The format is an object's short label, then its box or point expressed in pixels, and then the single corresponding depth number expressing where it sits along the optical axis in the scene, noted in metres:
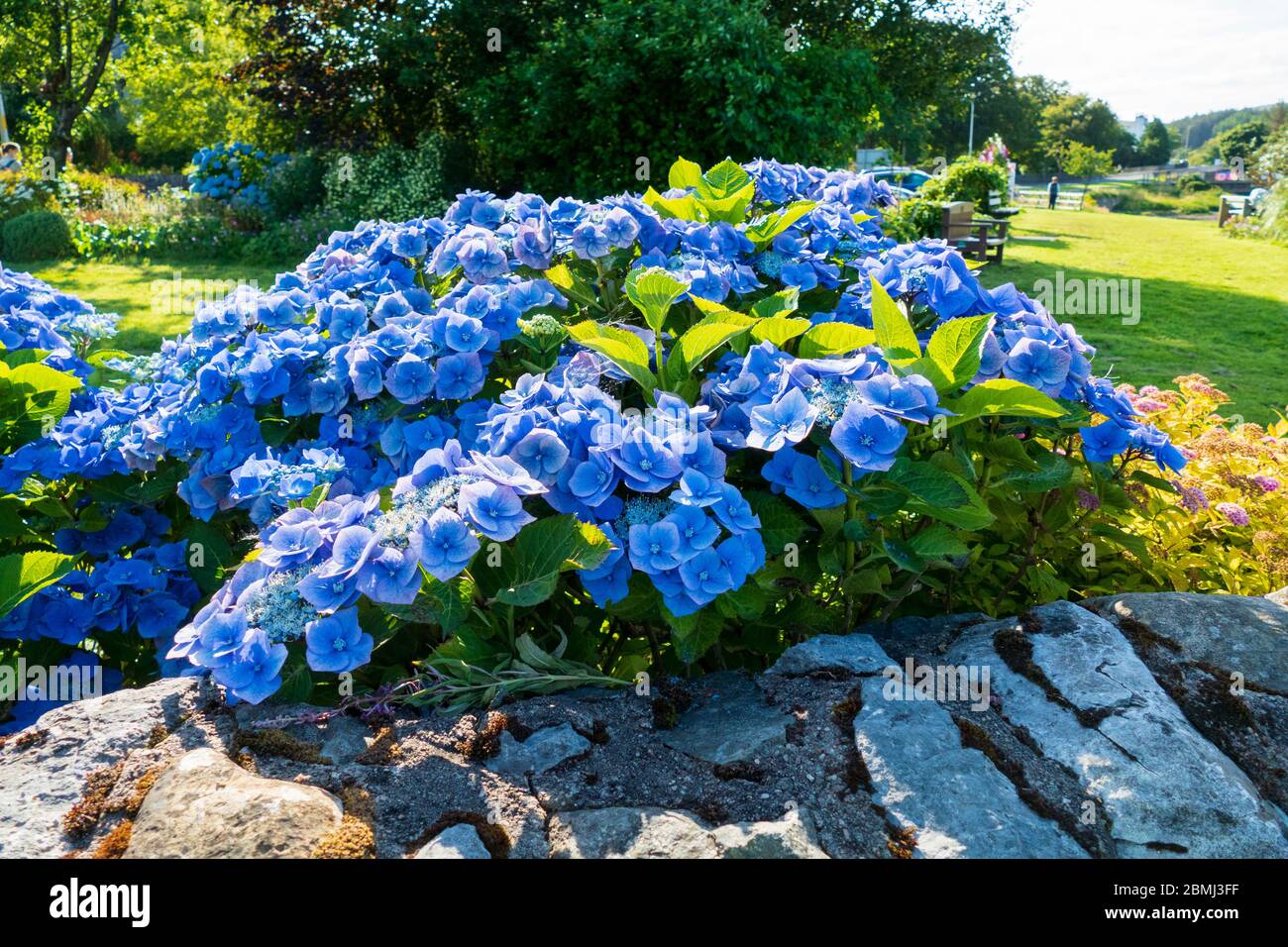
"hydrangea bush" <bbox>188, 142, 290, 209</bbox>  16.41
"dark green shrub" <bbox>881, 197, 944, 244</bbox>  12.45
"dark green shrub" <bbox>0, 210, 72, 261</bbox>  13.40
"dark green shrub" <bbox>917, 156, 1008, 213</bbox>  15.76
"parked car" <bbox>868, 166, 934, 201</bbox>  31.20
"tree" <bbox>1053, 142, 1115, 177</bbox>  69.06
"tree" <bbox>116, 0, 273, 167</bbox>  16.77
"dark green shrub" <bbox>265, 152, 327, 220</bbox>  14.93
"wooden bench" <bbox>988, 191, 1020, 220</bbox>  16.25
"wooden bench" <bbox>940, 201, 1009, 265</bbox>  12.17
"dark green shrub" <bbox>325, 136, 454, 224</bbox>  12.45
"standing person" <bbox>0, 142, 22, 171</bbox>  17.03
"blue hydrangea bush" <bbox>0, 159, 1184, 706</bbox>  1.74
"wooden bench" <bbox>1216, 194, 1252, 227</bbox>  28.87
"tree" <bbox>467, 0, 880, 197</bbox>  9.85
